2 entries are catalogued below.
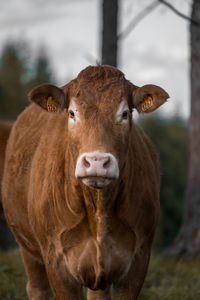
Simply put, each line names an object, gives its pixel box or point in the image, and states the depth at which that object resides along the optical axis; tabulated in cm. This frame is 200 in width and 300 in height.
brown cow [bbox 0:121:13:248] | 1179
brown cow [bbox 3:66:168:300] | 743
